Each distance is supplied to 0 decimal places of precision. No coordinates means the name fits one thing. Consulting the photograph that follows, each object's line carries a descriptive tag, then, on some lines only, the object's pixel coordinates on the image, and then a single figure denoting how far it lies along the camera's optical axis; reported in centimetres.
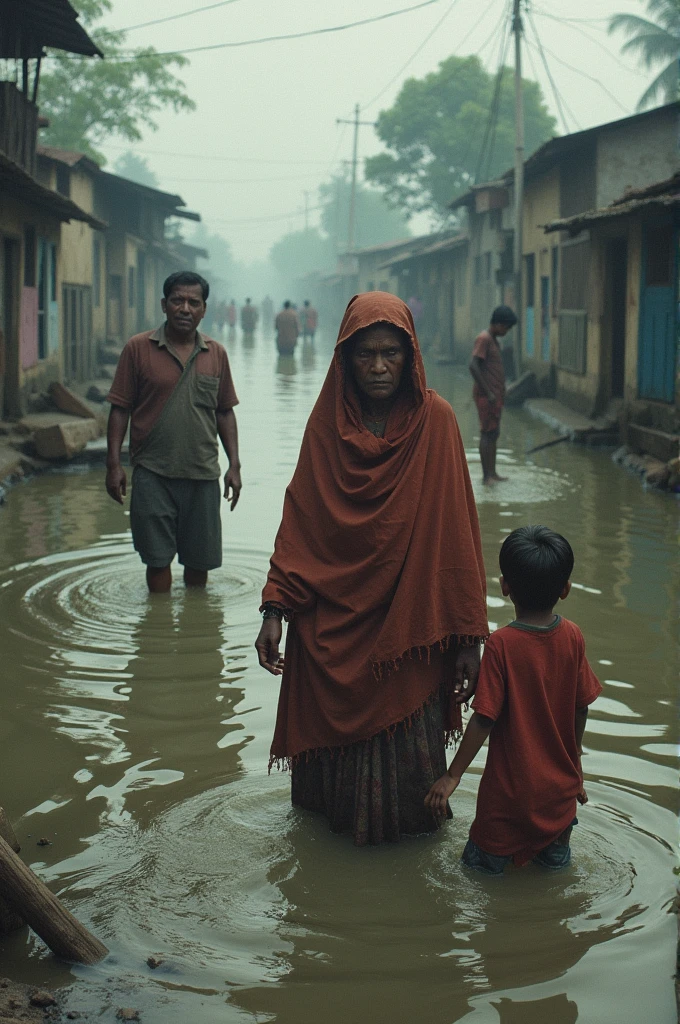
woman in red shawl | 366
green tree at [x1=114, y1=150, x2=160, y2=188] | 14275
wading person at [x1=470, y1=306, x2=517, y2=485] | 1041
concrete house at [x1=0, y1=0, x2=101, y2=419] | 1445
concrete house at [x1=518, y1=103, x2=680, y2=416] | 1400
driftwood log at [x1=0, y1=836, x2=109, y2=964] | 296
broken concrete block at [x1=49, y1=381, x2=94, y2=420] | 1534
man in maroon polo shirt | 651
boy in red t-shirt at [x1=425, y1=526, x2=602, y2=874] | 336
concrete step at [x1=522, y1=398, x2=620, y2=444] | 1481
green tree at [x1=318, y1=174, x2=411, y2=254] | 9206
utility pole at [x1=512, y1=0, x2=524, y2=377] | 2144
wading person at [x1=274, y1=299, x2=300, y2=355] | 3225
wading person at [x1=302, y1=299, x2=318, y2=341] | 4278
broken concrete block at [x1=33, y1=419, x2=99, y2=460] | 1221
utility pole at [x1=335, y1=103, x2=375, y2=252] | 5463
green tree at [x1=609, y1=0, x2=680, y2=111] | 3662
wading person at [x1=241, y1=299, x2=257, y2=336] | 4819
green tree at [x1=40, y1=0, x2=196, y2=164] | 3566
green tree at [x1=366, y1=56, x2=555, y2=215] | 4825
